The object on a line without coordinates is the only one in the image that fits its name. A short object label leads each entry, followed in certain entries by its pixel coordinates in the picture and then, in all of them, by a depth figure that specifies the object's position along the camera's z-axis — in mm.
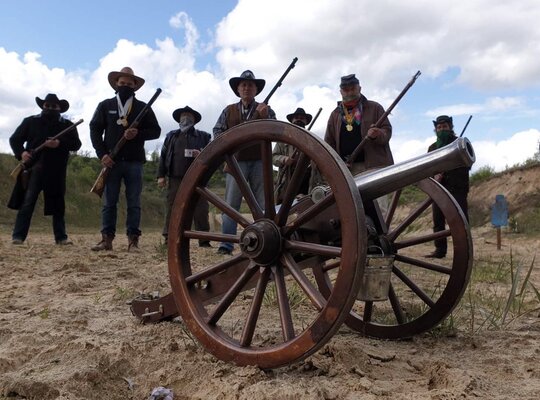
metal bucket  2453
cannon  2109
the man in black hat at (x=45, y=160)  7297
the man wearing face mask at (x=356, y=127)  5449
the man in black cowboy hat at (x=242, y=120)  6188
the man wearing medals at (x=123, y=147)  6699
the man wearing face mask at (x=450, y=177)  7176
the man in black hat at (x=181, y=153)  7492
